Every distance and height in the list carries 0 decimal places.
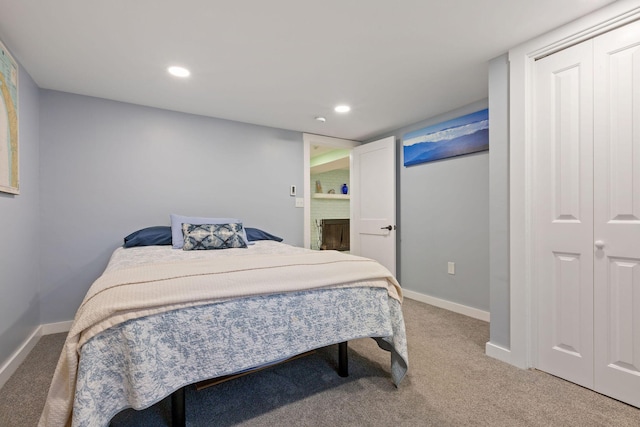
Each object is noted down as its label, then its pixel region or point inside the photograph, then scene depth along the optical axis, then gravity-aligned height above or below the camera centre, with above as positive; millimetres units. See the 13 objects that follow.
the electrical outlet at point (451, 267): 3205 -606
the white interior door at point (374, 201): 3727 +137
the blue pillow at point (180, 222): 2719 -90
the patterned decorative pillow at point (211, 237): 2578 -209
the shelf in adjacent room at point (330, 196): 6496 +356
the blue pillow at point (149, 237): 2662 -214
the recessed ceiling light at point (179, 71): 2256 +1082
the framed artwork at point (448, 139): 2885 +765
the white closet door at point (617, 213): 1557 -18
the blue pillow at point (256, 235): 3244 -242
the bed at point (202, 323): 1109 -497
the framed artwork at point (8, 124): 1836 +583
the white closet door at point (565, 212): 1722 -12
